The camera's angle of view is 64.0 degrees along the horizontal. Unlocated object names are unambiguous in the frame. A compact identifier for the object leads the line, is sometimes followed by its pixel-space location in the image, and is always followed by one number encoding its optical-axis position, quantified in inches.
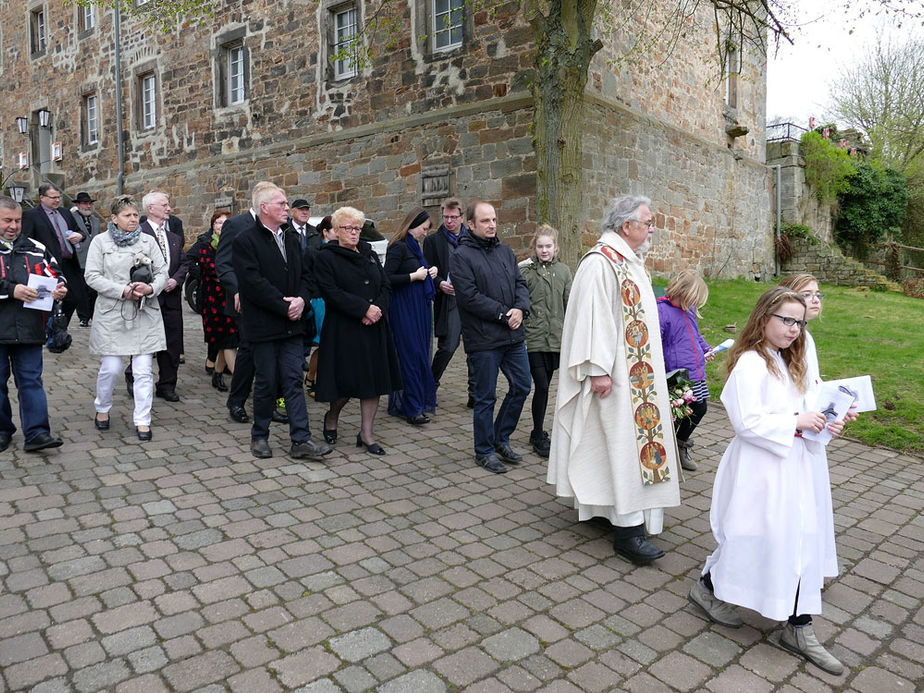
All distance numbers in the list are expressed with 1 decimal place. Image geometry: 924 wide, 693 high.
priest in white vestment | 157.6
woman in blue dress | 264.7
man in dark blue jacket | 215.6
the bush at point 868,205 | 914.1
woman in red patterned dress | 293.6
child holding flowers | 210.1
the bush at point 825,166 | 843.4
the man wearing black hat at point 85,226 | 373.3
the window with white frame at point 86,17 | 857.5
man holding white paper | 205.3
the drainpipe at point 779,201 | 819.4
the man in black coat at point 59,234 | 320.8
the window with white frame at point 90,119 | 871.7
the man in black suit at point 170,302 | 277.9
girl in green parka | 232.2
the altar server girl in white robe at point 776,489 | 120.3
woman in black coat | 222.4
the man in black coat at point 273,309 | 213.8
